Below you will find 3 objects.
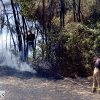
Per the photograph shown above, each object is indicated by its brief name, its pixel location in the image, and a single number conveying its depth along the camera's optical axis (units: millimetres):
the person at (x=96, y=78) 11562
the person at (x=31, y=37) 18594
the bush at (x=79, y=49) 15219
